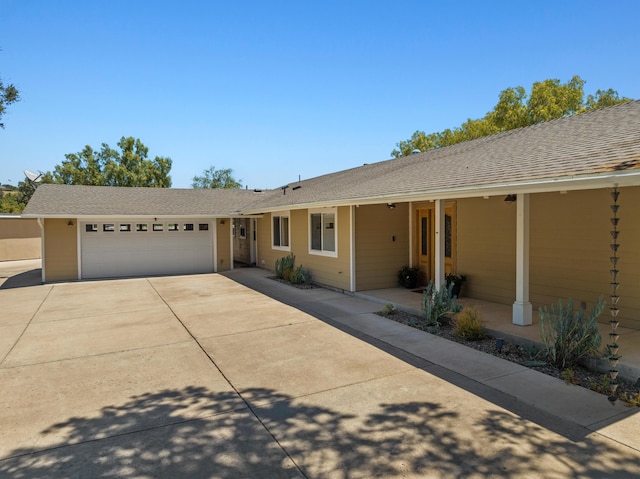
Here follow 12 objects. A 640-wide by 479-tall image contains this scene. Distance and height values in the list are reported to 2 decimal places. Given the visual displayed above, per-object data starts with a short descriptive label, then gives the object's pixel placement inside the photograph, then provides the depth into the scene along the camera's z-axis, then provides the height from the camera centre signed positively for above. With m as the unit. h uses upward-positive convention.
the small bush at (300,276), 12.72 -1.75
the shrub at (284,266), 13.78 -1.54
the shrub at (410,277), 10.88 -1.54
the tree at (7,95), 14.27 +4.62
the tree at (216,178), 62.28 +6.85
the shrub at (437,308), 7.30 -1.61
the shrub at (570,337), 5.04 -1.53
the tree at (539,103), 26.84 +7.94
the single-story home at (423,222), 6.47 -0.02
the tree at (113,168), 37.91 +5.35
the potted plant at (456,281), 9.34 -1.44
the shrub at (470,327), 6.46 -1.75
